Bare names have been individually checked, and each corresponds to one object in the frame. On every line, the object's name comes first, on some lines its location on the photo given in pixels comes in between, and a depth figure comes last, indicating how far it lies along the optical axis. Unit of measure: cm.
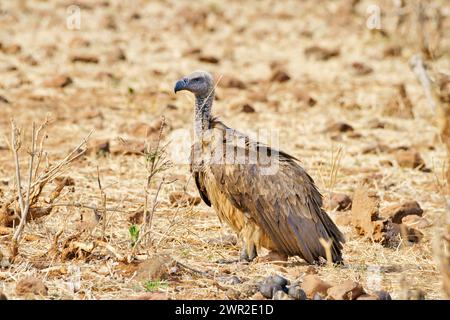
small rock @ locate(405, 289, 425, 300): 1124
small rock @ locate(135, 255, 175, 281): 1208
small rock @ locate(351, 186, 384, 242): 1505
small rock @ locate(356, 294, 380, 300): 1123
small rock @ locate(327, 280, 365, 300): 1129
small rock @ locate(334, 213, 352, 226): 1614
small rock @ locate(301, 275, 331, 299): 1157
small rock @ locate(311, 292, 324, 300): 1137
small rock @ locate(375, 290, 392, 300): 1139
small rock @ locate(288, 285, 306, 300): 1136
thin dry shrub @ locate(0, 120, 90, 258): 1217
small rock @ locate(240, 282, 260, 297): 1169
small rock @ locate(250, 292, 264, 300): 1152
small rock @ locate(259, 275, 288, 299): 1147
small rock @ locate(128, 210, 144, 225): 1503
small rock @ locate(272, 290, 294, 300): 1128
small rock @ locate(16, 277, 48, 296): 1123
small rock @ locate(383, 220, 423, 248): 1505
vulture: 1359
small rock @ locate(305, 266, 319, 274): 1287
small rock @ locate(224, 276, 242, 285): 1220
